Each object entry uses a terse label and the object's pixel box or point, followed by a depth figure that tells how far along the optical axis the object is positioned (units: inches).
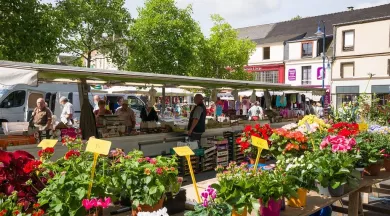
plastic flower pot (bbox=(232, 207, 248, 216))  88.4
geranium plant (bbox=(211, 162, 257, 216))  87.1
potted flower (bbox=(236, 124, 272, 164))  153.7
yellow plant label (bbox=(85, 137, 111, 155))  89.5
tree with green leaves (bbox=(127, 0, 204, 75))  864.3
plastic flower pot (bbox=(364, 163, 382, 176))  156.6
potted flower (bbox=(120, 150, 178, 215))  91.1
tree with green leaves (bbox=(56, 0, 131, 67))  776.3
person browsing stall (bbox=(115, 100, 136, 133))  341.7
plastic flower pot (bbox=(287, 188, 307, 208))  110.3
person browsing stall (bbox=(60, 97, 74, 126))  385.1
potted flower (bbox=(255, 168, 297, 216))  92.3
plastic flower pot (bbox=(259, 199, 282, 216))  95.8
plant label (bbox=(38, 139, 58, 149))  110.3
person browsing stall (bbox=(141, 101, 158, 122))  414.3
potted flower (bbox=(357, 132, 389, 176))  152.5
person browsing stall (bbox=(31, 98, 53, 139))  286.6
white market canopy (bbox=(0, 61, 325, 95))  195.5
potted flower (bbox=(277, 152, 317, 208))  109.8
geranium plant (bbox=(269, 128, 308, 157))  143.5
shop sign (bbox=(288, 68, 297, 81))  1385.0
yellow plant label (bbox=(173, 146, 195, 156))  100.7
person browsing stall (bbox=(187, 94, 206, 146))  293.9
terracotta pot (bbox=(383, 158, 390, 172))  171.2
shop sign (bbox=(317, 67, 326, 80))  1295.5
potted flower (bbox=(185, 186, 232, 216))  81.9
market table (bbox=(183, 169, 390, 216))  107.9
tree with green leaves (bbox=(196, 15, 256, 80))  1130.0
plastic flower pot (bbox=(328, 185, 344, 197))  121.6
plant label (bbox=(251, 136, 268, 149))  110.0
